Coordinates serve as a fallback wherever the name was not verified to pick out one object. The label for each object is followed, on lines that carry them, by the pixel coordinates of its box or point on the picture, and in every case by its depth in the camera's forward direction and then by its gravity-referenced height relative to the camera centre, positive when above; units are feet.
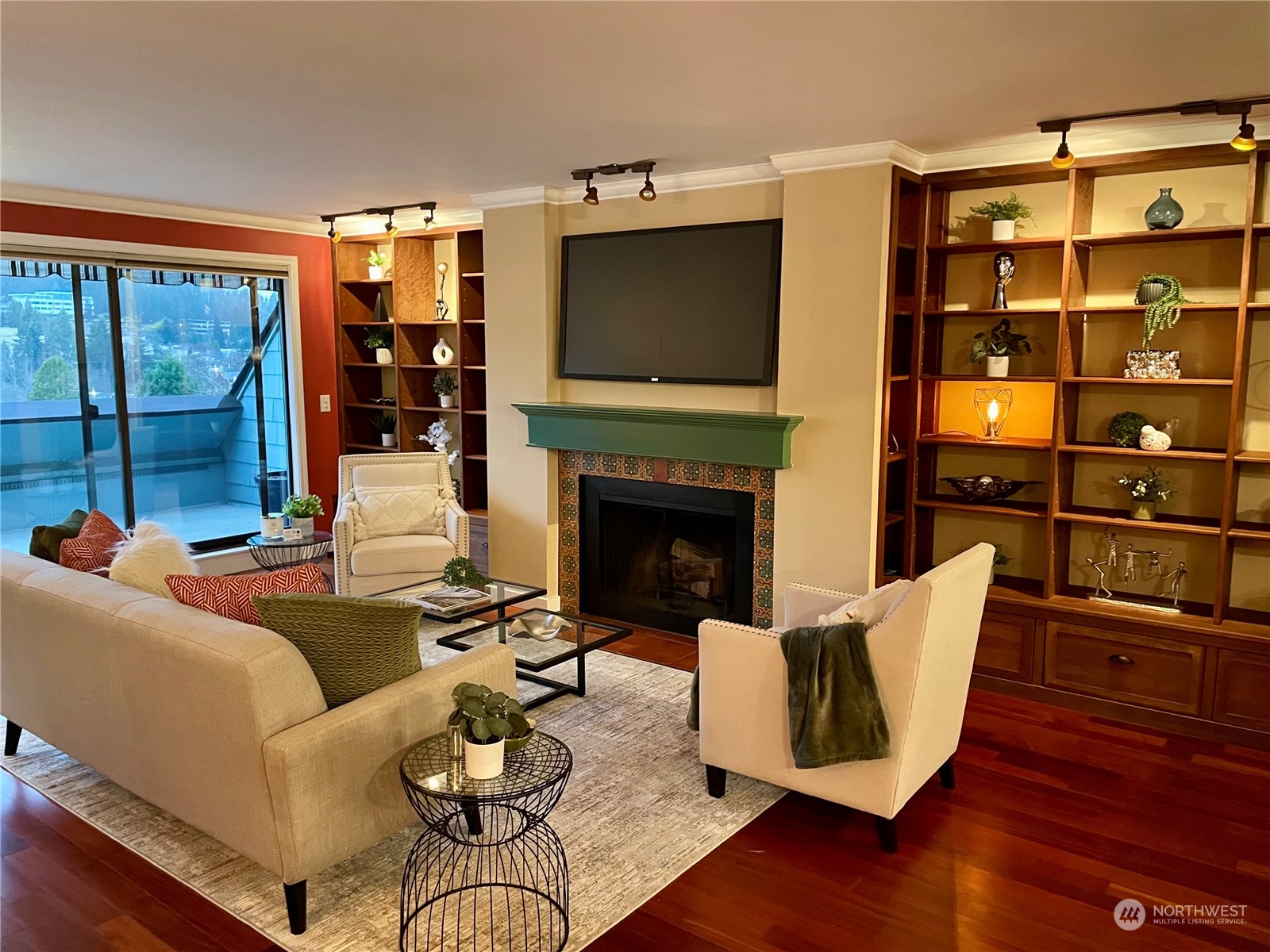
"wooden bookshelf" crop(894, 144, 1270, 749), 12.97 -0.98
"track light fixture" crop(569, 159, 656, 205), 15.15 +3.31
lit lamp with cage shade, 15.24 -0.69
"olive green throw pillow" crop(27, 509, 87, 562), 12.30 -2.27
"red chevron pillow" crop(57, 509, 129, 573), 11.95 -2.34
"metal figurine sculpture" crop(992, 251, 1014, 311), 14.83 +1.50
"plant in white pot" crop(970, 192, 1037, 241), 14.39 +2.38
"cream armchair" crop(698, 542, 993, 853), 9.41 -3.61
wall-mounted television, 15.88 +1.16
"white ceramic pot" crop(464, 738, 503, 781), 8.04 -3.42
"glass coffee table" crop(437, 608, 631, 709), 12.94 -4.03
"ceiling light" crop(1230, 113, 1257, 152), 10.91 +2.72
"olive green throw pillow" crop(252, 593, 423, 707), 8.72 -2.58
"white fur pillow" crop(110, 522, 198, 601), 10.40 -2.23
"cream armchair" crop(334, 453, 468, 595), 18.07 -3.69
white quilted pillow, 18.70 -2.92
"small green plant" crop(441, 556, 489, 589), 14.37 -3.22
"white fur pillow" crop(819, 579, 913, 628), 9.99 -2.62
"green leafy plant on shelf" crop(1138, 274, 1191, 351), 13.14 +0.85
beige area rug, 8.79 -5.15
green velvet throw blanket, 9.48 -3.49
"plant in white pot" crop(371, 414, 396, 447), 23.21 -1.50
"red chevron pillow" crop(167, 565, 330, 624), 9.52 -2.33
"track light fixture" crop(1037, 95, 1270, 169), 11.07 +3.17
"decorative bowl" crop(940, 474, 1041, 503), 14.94 -1.95
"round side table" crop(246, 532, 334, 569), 18.30 -3.99
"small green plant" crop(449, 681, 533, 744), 8.02 -3.07
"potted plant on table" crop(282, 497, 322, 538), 18.72 -2.90
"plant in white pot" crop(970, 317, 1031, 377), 14.89 +0.31
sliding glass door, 18.53 -0.64
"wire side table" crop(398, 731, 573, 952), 8.09 -5.15
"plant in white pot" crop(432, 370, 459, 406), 21.95 -0.45
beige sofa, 8.21 -3.39
